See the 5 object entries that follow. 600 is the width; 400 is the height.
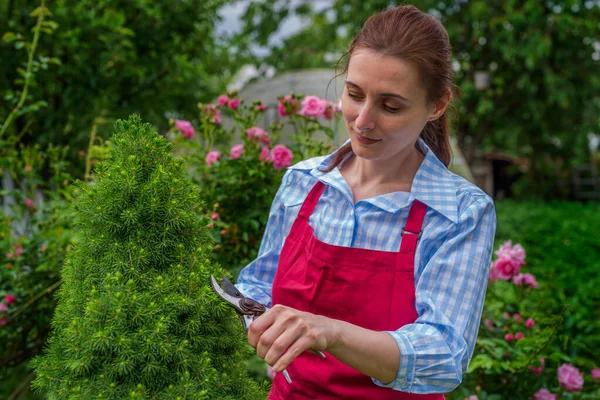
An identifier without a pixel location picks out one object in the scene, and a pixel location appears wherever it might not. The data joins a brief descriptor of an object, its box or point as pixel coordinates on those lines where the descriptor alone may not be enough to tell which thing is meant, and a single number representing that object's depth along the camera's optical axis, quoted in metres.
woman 1.48
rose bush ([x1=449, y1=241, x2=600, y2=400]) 2.82
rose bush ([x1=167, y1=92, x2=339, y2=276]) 2.96
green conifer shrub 1.34
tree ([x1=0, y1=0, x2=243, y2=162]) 4.75
